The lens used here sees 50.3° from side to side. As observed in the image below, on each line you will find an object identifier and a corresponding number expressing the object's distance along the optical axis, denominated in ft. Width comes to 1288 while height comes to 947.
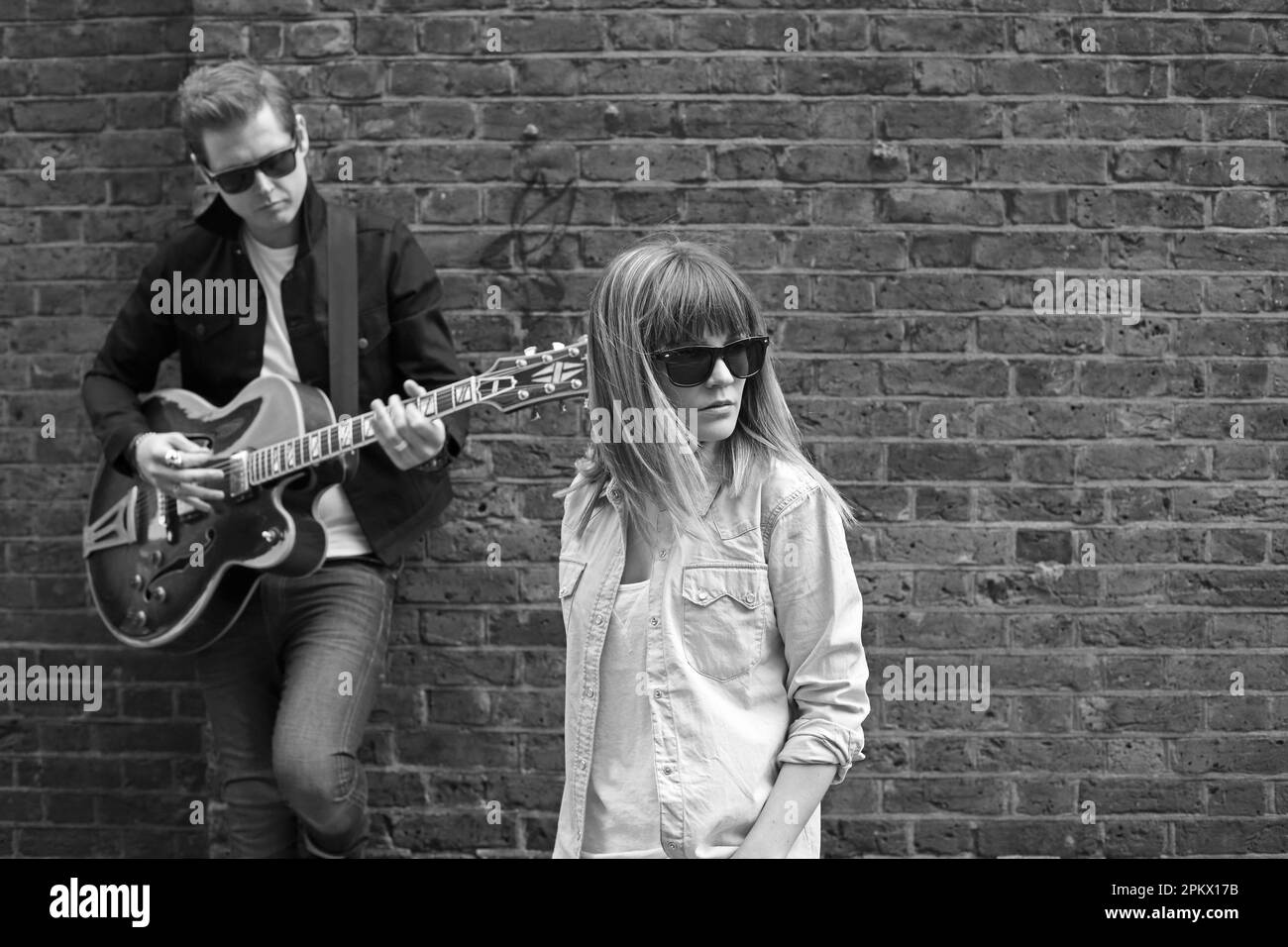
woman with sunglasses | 7.22
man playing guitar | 11.05
